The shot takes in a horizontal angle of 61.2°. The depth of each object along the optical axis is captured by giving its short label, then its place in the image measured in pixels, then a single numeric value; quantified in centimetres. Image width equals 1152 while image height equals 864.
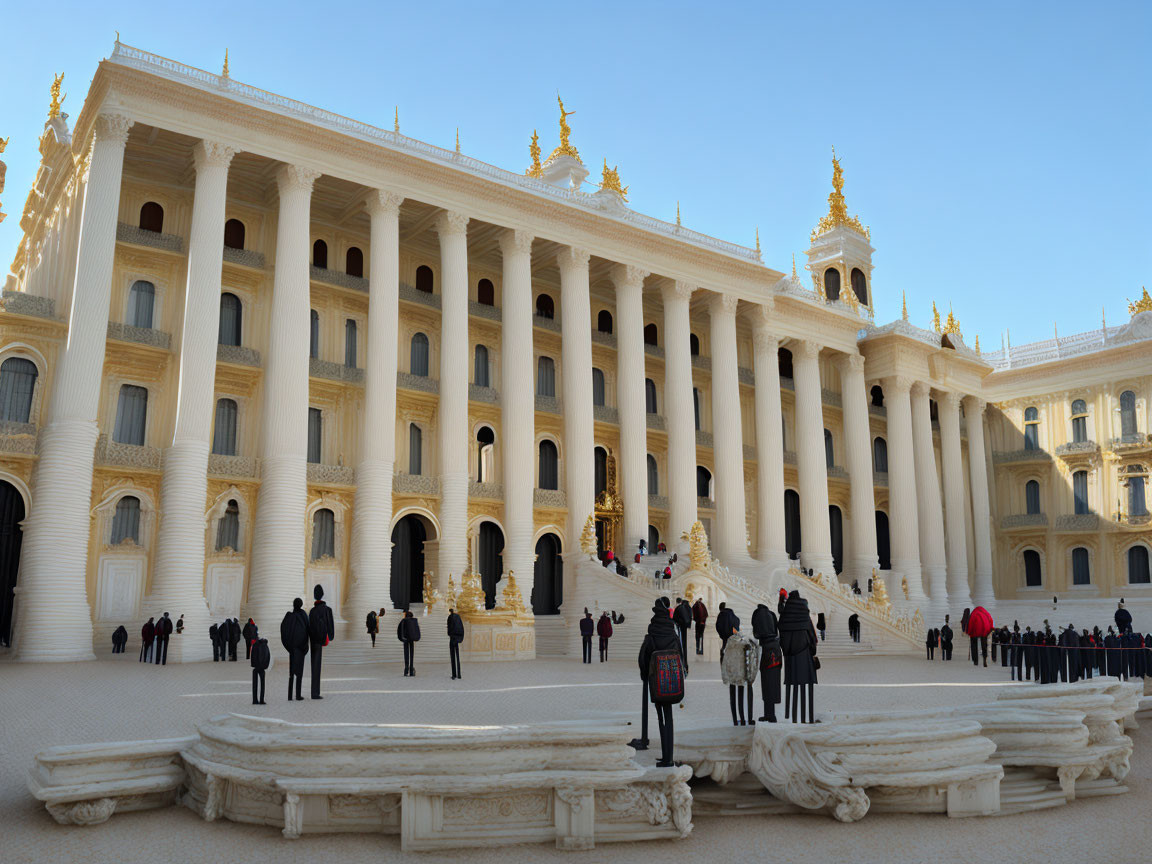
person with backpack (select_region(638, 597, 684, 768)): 812
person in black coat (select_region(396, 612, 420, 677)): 1802
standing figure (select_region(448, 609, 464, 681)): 1785
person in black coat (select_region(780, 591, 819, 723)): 965
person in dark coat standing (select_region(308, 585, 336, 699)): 1321
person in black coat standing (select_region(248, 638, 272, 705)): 1280
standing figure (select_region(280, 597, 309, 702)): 1298
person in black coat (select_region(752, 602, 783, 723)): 948
